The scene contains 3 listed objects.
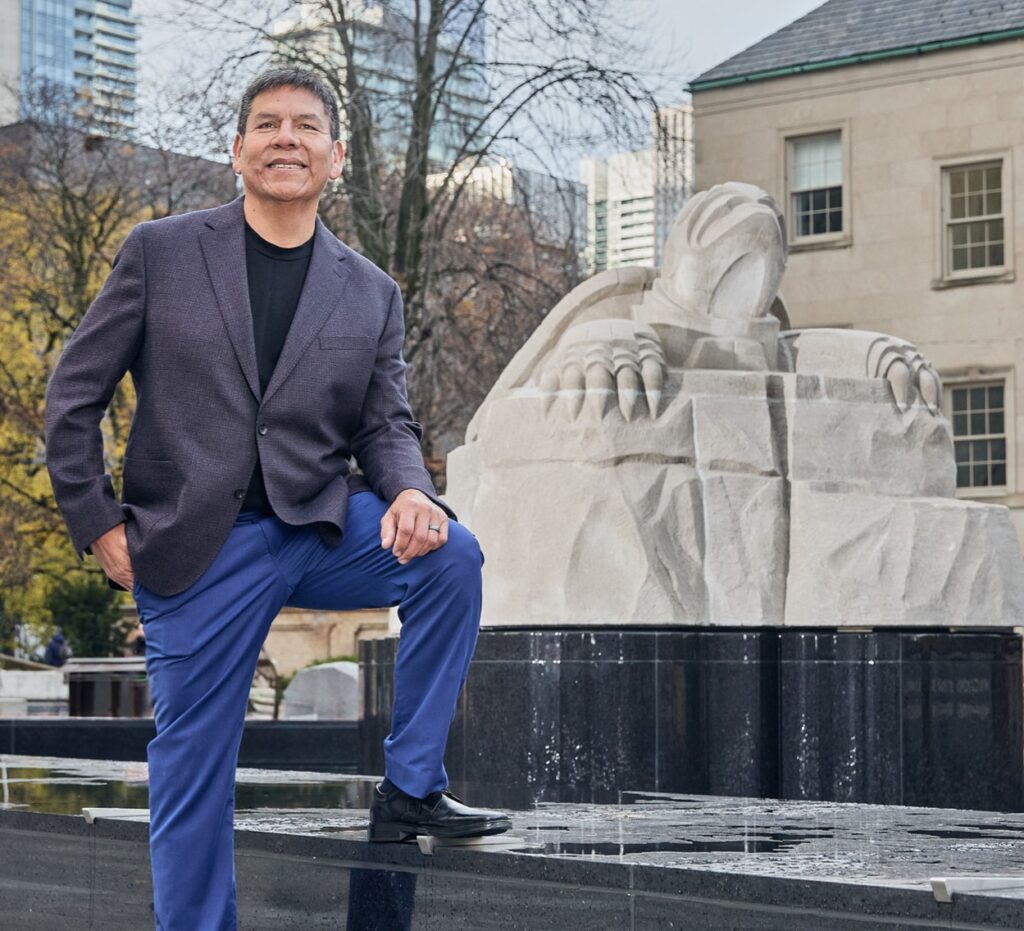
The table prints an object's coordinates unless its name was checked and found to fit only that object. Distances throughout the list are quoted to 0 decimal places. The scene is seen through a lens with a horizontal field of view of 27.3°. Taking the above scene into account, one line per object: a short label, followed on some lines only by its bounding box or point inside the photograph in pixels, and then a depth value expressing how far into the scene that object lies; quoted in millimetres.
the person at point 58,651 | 34375
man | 4613
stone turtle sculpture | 10625
